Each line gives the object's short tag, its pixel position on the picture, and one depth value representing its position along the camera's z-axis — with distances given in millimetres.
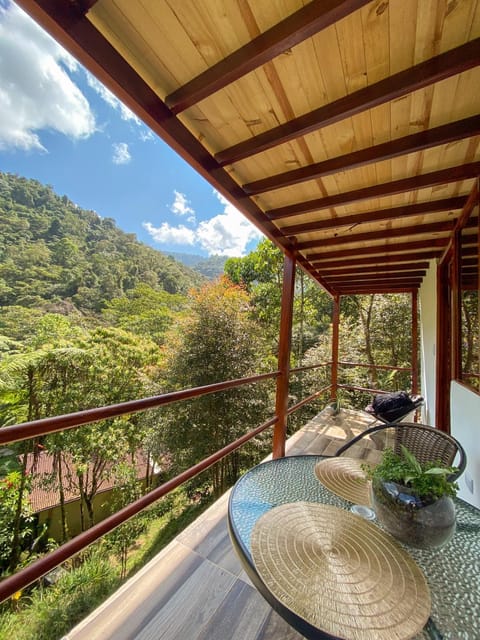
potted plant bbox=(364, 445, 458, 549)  685
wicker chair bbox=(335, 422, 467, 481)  1267
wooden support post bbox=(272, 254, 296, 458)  2490
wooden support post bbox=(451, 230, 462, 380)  1962
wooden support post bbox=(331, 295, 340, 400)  4409
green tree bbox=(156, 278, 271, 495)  5688
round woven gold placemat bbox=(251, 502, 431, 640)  528
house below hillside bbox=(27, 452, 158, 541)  6125
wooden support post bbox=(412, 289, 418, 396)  4129
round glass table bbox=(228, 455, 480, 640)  534
